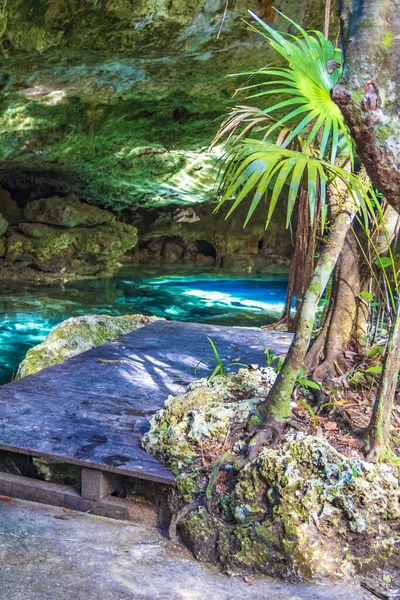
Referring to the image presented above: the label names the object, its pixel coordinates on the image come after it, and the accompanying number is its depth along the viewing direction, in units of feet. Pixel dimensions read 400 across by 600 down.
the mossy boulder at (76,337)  14.21
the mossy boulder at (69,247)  39.42
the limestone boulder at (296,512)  6.67
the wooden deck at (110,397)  8.39
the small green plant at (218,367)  10.52
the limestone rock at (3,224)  37.56
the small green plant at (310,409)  8.25
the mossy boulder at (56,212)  39.93
